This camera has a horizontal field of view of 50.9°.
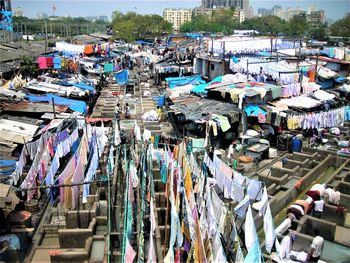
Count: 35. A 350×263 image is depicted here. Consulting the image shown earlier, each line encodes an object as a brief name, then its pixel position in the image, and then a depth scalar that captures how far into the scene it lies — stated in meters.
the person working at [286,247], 11.38
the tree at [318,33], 98.28
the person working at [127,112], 28.56
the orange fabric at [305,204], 13.77
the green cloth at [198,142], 19.88
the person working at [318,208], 14.08
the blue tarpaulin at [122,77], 42.19
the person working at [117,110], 26.62
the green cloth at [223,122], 20.86
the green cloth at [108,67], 45.24
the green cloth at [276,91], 24.33
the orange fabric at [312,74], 31.08
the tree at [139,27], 90.38
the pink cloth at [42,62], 34.94
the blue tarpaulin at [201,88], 26.51
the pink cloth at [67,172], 13.48
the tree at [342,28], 94.06
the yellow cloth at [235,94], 22.83
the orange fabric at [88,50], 51.00
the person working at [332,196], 14.75
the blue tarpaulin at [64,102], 24.27
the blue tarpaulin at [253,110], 22.75
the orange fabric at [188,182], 11.95
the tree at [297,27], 105.00
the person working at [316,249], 11.26
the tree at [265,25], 127.12
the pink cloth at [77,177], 13.59
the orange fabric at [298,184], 16.47
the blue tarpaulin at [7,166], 14.72
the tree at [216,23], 136.50
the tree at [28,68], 33.47
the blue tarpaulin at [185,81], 31.34
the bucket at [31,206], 14.51
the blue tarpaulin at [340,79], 34.19
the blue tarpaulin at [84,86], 29.56
